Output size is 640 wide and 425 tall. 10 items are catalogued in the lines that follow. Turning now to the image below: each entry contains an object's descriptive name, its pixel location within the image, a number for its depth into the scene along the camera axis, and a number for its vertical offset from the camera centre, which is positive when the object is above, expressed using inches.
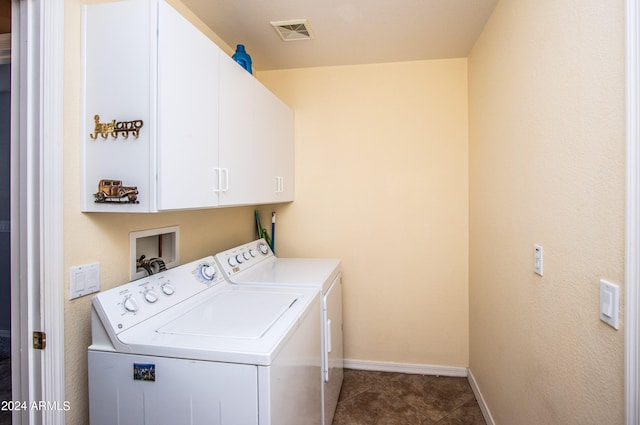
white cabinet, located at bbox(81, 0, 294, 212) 47.4 +15.3
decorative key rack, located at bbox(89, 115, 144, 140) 47.7 +12.1
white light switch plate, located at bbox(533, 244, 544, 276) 54.2 -8.6
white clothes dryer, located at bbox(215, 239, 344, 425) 75.2 -16.8
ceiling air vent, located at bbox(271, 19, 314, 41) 82.1 +47.3
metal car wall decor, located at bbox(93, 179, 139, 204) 47.5 +2.5
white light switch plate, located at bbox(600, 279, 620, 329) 36.1 -10.6
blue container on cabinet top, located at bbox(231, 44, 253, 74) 80.7 +37.7
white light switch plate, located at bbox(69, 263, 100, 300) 48.1 -10.6
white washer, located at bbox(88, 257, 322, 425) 42.1 -20.6
